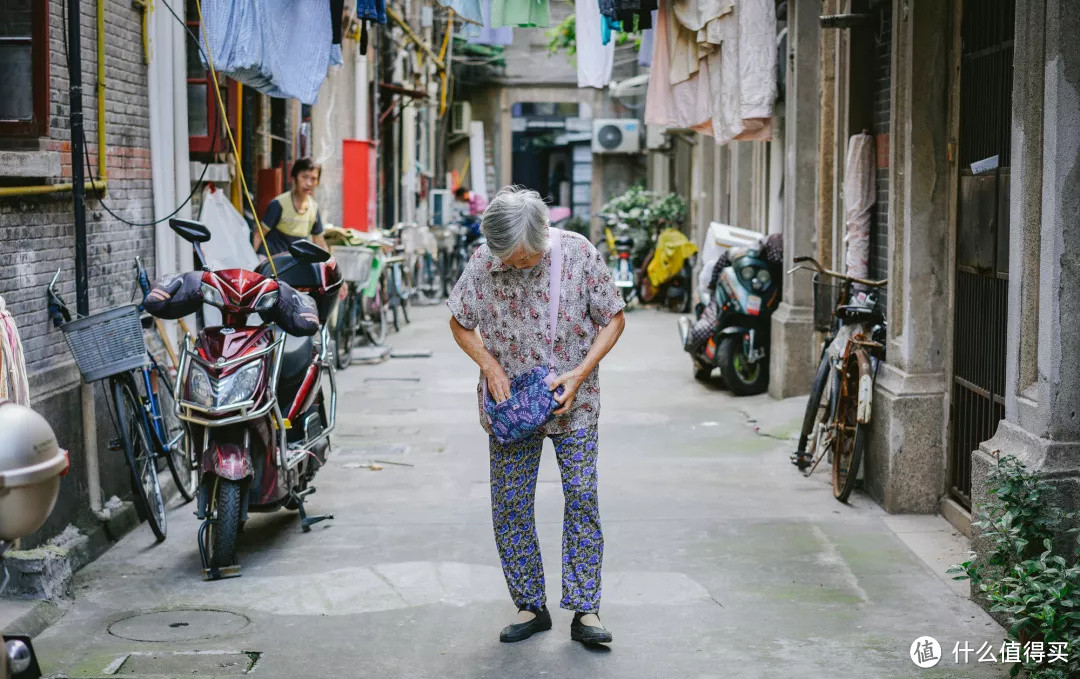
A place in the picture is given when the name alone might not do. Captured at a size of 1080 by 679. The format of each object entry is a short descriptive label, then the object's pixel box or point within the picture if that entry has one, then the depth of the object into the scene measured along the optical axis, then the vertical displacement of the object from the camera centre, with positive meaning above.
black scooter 12.46 -0.98
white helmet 2.97 -0.56
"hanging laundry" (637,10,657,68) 13.85 +1.70
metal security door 6.58 -0.10
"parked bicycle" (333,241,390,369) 13.95 -0.95
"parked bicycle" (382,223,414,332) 17.83 -0.87
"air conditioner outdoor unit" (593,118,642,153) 31.23 +1.78
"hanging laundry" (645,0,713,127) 10.82 +0.92
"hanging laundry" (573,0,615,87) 10.66 +1.29
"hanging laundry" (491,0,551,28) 10.12 +1.50
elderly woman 5.42 -0.56
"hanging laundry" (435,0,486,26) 9.14 +1.37
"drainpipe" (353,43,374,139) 18.66 +1.67
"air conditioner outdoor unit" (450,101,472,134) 31.48 +2.25
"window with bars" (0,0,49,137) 6.74 +0.75
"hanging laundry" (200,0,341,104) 8.22 +1.06
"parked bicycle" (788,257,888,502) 7.92 -0.96
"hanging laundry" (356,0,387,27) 9.05 +1.35
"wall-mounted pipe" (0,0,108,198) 7.54 +0.52
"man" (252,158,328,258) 11.66 +0.02
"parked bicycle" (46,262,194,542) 6.72 -0.87
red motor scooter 6.46 -0.89
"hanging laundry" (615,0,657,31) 9.47 +1.43
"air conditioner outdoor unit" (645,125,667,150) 26.68 +1.52
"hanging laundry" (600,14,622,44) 9.94 +1.38
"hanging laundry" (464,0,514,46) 24.86 +3.35
